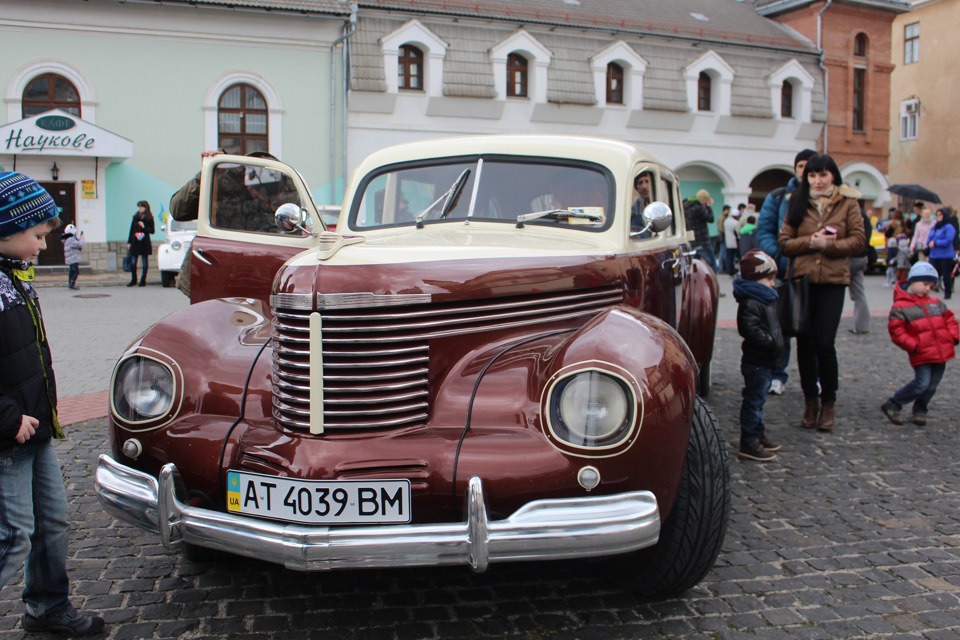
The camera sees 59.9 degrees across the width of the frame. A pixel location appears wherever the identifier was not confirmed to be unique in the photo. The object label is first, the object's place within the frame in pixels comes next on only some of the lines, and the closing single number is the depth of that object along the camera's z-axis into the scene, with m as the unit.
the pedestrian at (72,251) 16.64
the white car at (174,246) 16.44
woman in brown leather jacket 5.45
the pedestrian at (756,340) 4.96
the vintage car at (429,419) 2.66
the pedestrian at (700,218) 12.82
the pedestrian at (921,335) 5.84
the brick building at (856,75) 27.75
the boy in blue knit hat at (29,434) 2.69
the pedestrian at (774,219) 6.02
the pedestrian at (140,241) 17.59
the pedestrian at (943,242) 14.06
